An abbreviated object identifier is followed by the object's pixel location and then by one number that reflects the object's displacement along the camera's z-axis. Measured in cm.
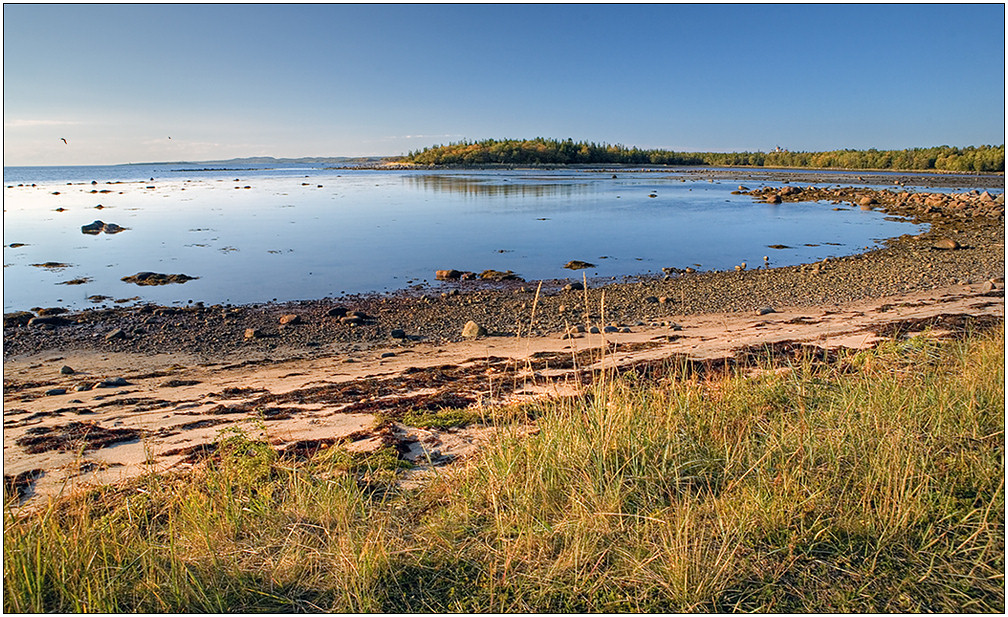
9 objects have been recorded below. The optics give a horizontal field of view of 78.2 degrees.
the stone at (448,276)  1634
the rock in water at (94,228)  2523
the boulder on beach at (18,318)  1137
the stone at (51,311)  1200
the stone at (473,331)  1045
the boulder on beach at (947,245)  1892
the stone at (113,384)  798
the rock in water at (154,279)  1550
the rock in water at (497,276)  1633
